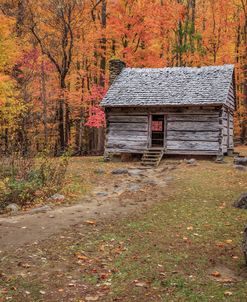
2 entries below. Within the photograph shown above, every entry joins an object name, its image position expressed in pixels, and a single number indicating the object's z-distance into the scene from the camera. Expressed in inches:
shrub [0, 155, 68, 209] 480.1
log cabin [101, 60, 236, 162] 819.4
